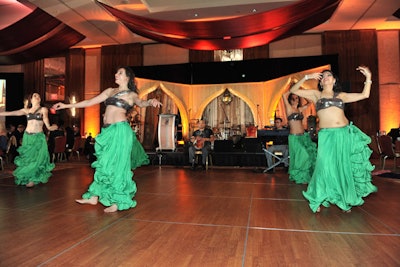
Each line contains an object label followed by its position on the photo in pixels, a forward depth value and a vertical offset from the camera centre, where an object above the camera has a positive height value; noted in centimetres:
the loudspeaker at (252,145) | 778 -21
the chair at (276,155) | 622 -46
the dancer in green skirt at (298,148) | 484 -19
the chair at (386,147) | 550 -21
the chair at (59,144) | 809 -16
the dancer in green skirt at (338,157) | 280 -20
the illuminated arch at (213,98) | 1118 +156
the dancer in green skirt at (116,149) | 284 -11
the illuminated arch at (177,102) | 1077 +139
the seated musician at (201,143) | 718 -14
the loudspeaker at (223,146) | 794 -24
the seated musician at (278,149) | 632 -28
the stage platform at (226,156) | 767 -51
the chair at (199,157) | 720 -51
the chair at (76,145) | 944 -25
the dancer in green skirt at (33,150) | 446 -19
